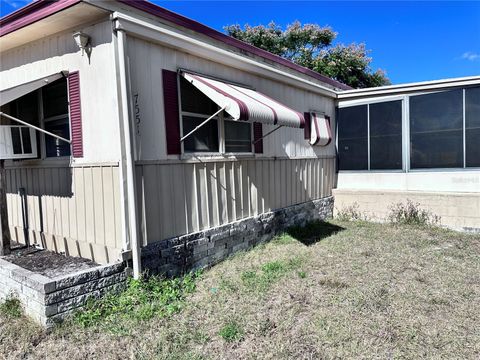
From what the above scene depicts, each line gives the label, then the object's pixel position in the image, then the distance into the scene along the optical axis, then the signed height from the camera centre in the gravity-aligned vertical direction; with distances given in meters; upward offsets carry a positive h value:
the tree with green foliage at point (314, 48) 16.20 +5.36
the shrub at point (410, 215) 7.17 -1.37
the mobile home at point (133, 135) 3.74 +0.40
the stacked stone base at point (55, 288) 3.12 -1.20
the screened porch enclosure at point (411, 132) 6.88 +0.45
